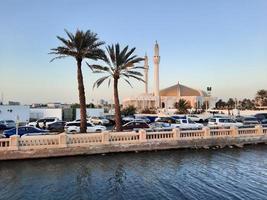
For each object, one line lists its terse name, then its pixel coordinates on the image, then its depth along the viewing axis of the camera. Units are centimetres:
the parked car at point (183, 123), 3671
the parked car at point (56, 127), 3497
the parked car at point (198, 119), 5396
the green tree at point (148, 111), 8400
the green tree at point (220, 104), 11874
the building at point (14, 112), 4839
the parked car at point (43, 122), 4008
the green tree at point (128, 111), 7701
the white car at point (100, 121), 4877
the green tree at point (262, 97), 9784
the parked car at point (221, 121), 3928
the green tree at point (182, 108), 8008
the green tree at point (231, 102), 11089
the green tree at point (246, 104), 10476
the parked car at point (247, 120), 4198
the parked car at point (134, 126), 3334
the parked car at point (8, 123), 3757
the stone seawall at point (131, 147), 2192
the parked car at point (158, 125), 3581
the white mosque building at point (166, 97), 10380
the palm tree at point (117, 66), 3117
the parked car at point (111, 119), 5030
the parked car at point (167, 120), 4318
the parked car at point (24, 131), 2749
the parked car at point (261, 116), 5192
